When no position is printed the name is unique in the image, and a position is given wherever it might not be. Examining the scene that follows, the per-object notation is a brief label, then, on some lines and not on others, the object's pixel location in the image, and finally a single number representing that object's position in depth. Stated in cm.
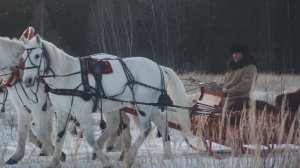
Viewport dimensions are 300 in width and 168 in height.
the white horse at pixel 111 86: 1268
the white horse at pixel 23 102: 1409
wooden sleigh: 1005
